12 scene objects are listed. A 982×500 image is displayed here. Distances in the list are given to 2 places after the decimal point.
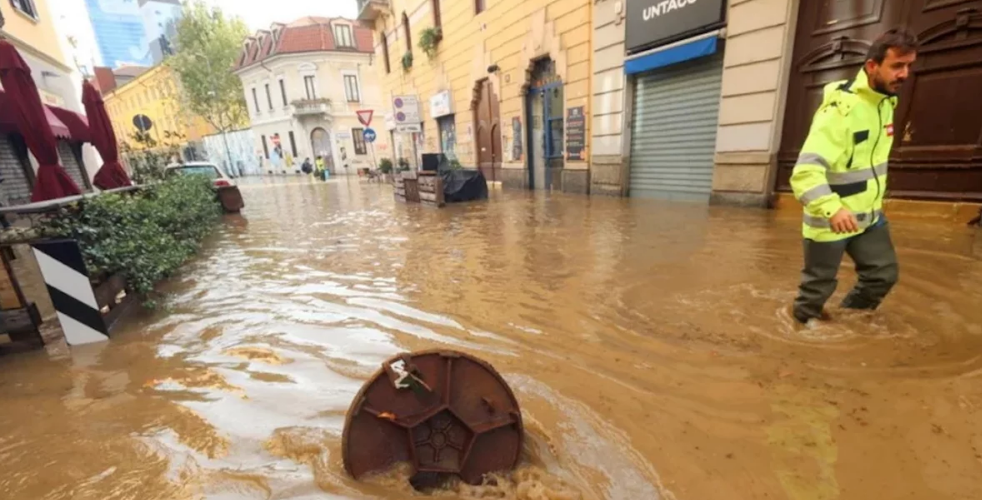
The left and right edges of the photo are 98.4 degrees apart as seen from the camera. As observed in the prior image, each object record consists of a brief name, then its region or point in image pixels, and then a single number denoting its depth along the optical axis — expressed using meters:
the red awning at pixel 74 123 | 11.23
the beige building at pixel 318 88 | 34.94
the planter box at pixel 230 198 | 11.37
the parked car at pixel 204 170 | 11.19
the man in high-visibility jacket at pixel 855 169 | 2.40
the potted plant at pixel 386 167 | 23.88
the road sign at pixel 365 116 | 16.55
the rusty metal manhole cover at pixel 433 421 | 1.72
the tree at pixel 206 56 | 34.47
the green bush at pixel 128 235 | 3.65
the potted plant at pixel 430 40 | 17.36
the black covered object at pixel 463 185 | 11.15
